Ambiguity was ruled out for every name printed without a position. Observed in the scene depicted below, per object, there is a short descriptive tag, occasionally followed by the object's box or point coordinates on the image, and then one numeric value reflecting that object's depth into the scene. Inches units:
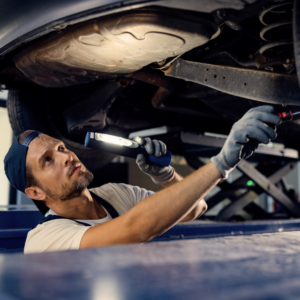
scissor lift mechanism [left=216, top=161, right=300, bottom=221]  103.0
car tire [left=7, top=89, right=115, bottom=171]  64.8
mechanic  36.0
